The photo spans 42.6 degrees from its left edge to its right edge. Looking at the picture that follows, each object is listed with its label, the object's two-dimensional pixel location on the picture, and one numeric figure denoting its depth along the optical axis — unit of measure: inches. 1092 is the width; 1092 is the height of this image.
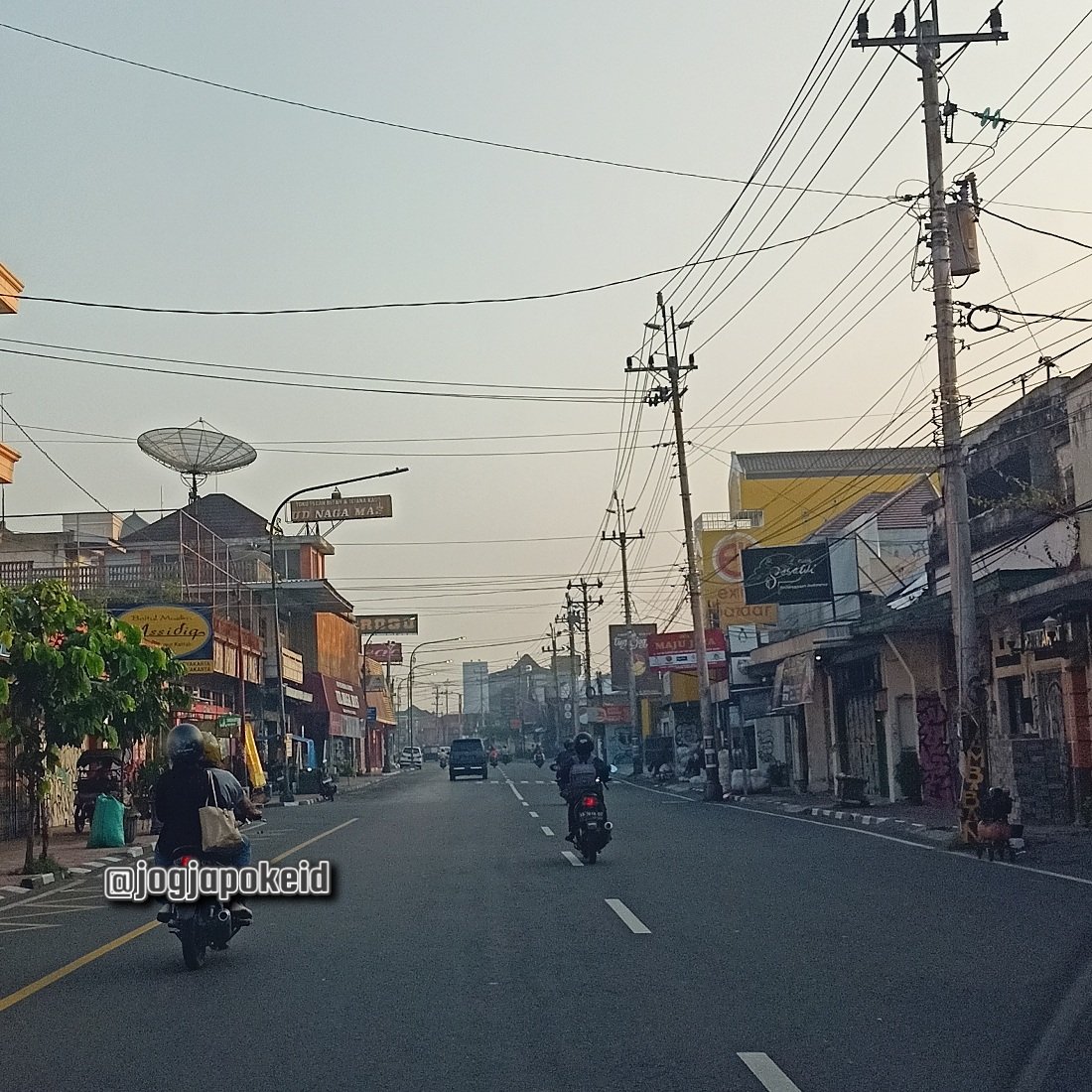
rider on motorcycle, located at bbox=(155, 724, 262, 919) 425.1
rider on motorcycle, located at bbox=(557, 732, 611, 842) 770.2
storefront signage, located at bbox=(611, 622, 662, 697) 2591.0
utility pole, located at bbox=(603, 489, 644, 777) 2527.1
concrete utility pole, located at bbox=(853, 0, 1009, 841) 813.2
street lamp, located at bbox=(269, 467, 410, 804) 1540.4
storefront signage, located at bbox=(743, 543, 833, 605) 1536.7
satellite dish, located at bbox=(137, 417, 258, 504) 1844.2
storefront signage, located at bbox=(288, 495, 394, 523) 2682.1
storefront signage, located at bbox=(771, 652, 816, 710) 1571.1
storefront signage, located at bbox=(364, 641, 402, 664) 4121.6
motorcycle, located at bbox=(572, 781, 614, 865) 739.4
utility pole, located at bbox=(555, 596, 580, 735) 3862.9
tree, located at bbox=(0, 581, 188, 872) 778.2
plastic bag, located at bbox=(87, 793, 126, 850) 1025.5
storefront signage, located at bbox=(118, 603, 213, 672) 1533.0
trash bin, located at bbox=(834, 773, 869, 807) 1331.2
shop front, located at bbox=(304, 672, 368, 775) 2714.1
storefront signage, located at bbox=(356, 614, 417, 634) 3767.2
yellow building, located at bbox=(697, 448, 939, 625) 2260.1
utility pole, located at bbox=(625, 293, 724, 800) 1569.9
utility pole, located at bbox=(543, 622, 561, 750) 4899.1
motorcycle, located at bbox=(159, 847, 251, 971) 413.1
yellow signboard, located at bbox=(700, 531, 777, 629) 2135.8
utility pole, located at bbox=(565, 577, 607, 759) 3703.2
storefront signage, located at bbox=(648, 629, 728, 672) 2060.8
